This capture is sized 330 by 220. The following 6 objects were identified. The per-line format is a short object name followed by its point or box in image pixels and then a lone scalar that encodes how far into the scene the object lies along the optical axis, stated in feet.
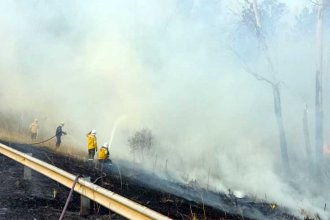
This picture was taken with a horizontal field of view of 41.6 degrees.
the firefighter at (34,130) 62.11
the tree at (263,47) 66.33
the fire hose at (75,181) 15.99
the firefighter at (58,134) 55.83
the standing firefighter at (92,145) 46.03
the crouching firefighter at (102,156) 40.65
